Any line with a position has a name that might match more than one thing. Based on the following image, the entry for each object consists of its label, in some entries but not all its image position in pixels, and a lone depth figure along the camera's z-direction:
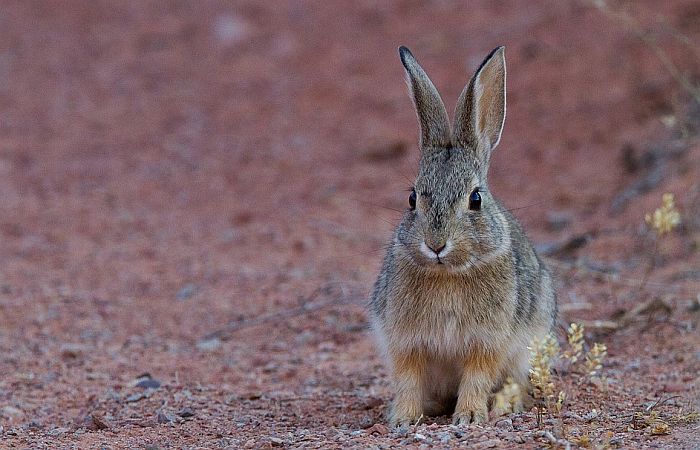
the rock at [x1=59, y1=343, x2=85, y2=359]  14.40
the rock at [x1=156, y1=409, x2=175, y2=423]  11.55
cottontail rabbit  10.77
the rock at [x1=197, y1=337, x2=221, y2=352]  15.06
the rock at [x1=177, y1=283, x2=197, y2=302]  17.36
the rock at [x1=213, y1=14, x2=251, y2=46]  29.48
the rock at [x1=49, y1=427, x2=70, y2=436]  10.87
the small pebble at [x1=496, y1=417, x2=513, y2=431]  9.97
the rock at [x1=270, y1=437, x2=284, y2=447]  10.00
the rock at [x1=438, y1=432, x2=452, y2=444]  9.56
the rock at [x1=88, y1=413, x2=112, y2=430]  11.16
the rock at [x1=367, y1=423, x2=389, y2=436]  10.43
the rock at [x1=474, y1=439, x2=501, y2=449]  9.25
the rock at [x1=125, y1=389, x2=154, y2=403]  12.41
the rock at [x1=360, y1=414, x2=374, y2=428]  11.45
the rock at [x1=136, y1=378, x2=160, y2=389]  13.01
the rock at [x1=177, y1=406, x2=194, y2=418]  11.75
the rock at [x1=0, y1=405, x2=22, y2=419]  11.79
